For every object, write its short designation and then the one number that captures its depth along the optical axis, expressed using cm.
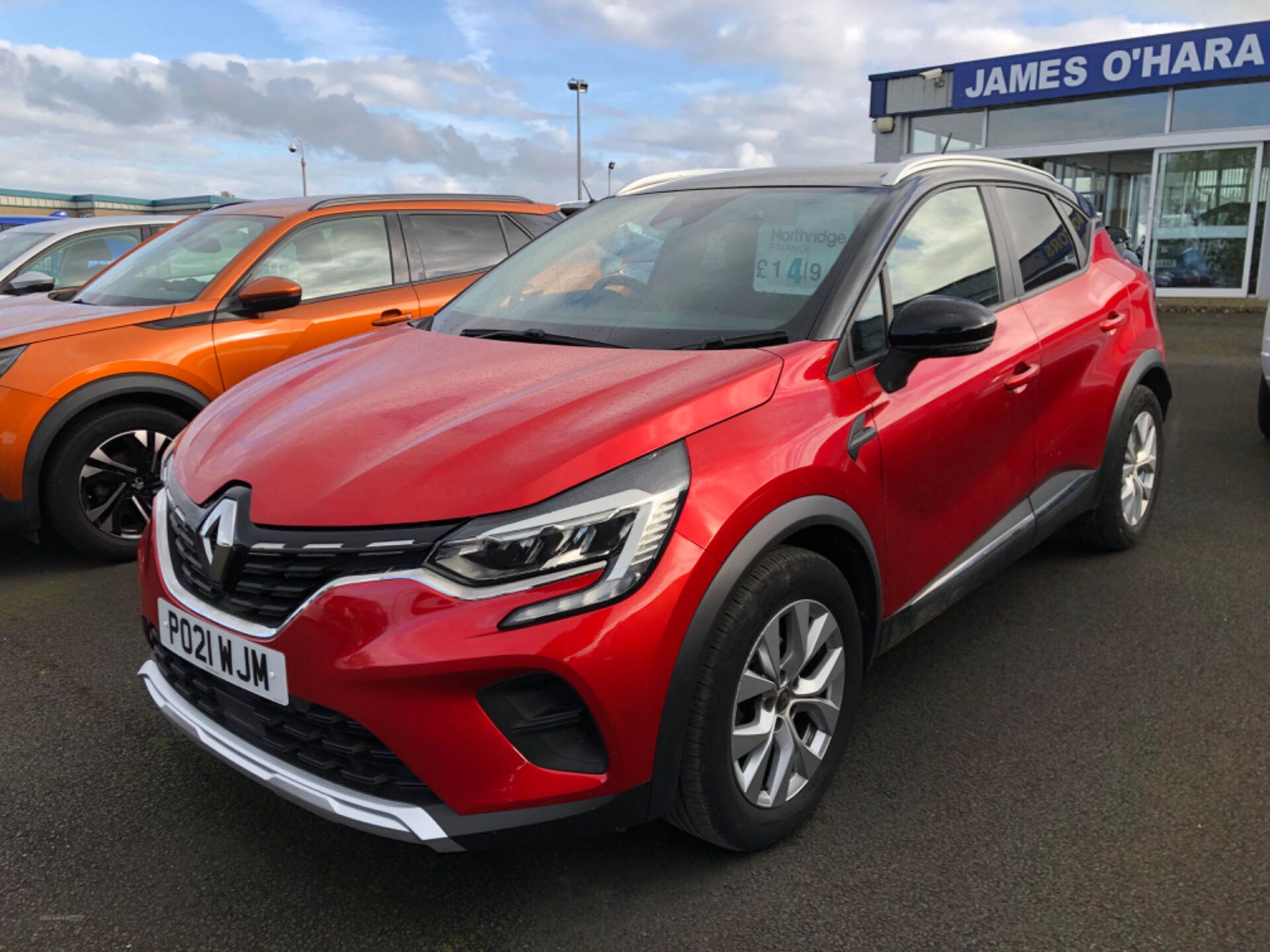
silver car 775
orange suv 418
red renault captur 183
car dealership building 1594
